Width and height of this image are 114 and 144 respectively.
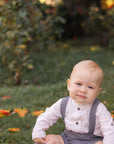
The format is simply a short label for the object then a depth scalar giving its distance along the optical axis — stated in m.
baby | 2.34
